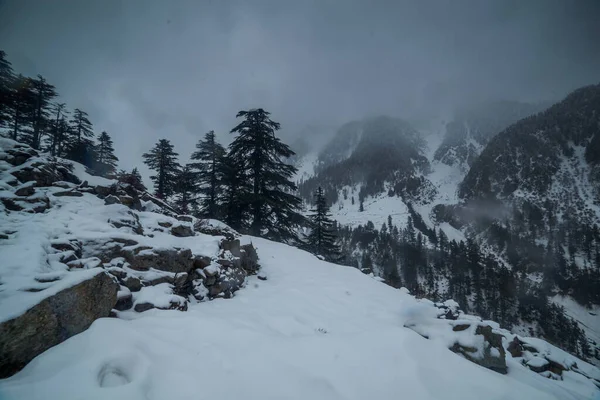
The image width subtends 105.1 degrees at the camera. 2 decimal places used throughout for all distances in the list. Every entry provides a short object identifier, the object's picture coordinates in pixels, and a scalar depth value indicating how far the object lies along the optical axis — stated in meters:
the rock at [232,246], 8.41
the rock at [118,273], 5.01
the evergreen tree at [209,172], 20.96
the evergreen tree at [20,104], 20.95
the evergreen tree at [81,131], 22.38
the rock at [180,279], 5.80
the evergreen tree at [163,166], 24.16
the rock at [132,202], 8.94
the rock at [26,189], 7.04
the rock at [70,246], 4.97
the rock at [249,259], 8.79
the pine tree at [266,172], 17.47
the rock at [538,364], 5.90
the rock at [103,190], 8.98
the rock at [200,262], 6.73
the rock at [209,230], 10.12
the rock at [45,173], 7.76
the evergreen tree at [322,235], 25.98
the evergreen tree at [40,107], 22.44
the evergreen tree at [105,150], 29.17
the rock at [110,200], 8.01
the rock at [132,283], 5.01
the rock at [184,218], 10.36
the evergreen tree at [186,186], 21.03
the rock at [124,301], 4.44
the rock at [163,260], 5.78
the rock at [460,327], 5.30
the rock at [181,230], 8.21
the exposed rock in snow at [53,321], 2.70
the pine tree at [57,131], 25.34
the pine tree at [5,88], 19.84
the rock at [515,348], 6.17
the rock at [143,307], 4.57
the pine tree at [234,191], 17.69
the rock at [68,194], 7.93
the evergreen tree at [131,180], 10.30
